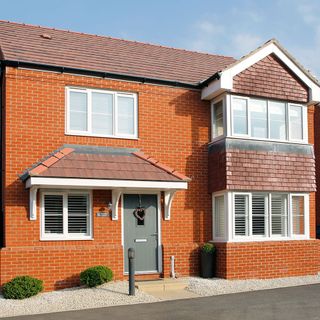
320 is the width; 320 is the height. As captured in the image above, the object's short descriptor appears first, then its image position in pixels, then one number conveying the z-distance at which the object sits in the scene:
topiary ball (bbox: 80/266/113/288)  12.56
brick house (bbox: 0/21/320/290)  13.15
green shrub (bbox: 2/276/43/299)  11.88
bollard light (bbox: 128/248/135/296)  12.05
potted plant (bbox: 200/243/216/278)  14.52
